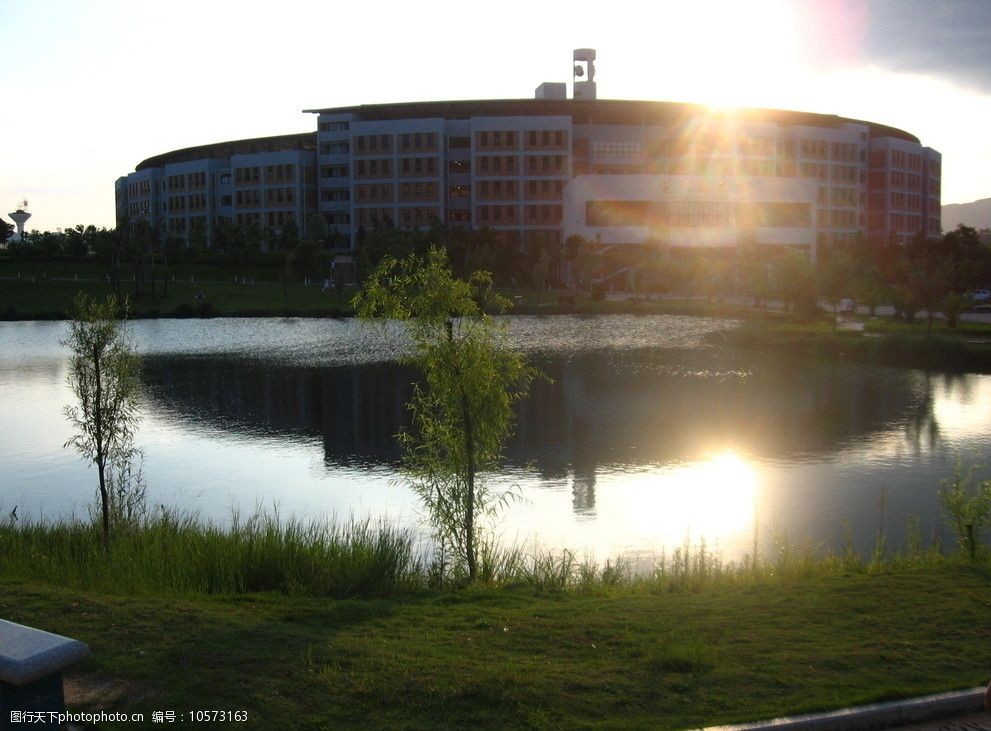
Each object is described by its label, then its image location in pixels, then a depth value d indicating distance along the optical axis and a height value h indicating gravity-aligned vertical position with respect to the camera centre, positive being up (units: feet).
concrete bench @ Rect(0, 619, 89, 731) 16.62 -6.06
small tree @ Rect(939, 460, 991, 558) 39.86 -8.66
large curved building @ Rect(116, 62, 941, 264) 325.01 +45.45
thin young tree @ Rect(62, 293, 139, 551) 47.93 -3.36
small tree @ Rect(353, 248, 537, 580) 41.78 -3.17
